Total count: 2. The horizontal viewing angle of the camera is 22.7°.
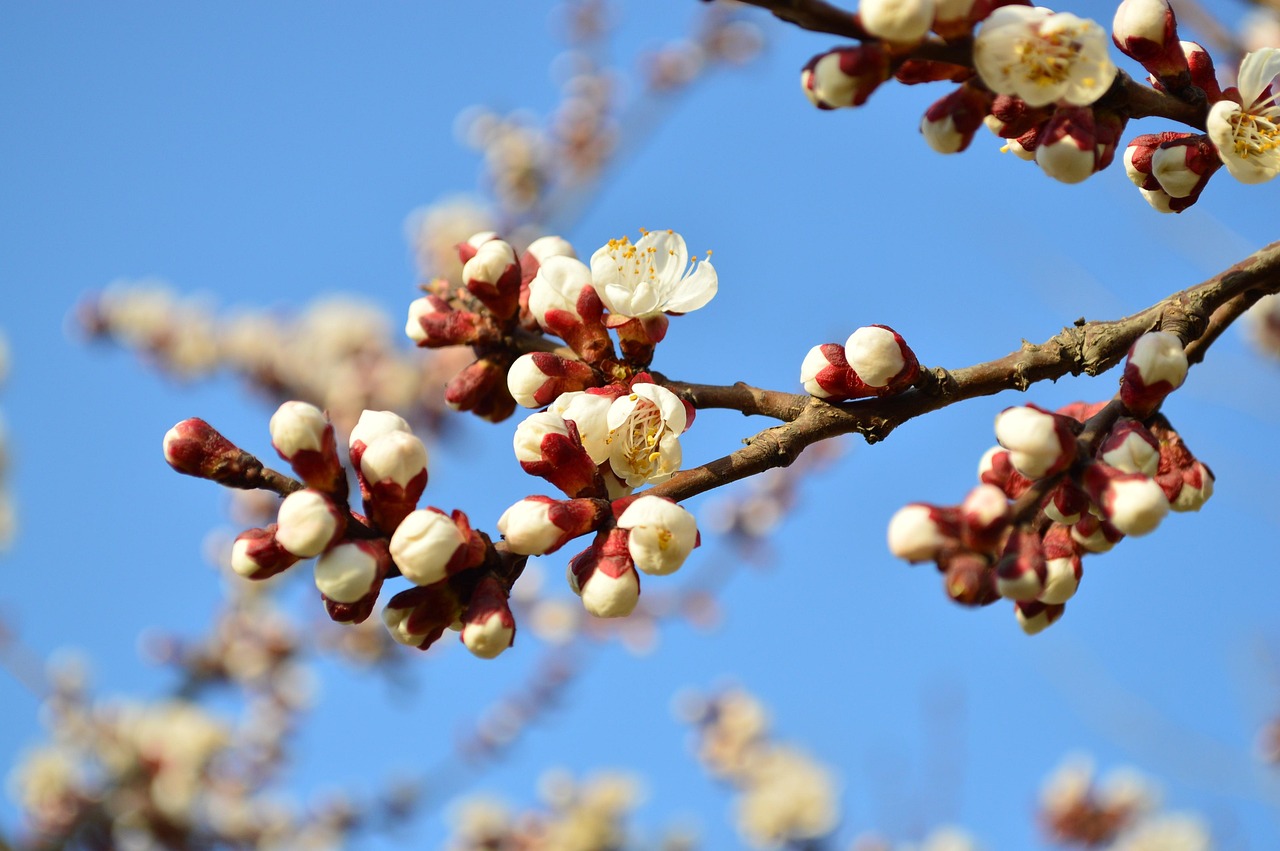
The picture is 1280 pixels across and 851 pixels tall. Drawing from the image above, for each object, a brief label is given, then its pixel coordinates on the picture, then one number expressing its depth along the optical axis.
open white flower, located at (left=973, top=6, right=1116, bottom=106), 0.42
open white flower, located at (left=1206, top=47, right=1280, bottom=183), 0.44
